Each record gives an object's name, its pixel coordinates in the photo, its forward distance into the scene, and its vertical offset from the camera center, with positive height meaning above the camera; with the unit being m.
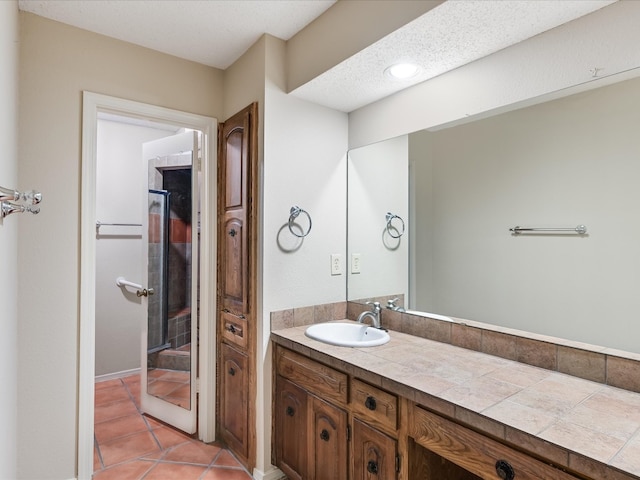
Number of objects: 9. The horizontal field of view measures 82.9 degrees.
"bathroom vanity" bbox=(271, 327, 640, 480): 0.99 -0.56
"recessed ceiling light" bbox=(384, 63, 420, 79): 1.75 +0.87
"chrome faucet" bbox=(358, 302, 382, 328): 2.03 -0.40
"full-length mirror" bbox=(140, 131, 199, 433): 2.53 -0.22
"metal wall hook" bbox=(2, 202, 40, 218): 1.17 +0.13
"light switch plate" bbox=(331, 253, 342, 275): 2.28 -0.12
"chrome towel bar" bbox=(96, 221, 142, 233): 3.31 +0.20
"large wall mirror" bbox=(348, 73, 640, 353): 1.32 +0.13
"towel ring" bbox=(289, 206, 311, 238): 2.07 +0.18
